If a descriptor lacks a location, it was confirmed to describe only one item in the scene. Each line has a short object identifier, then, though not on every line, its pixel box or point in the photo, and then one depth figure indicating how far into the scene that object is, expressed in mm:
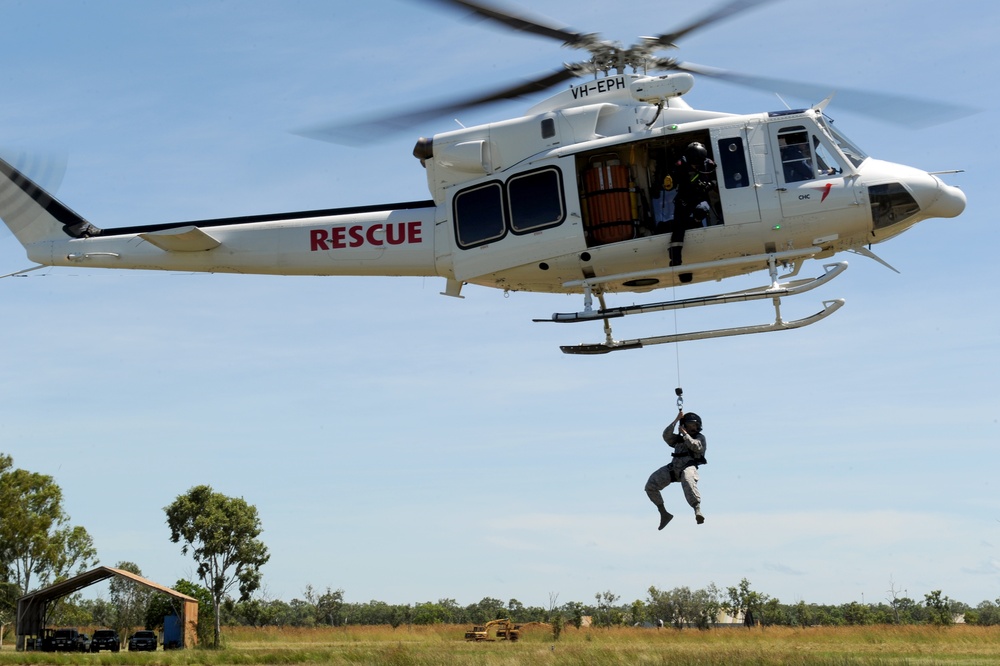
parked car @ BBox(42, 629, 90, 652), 35156
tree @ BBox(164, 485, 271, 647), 44156
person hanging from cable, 14938
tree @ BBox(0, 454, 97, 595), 44719
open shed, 37500
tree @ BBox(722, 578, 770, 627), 52250
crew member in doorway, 15406
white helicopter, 15406
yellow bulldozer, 35750
